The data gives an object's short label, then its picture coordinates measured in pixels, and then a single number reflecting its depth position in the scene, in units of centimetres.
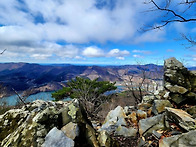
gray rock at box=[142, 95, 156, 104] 668
